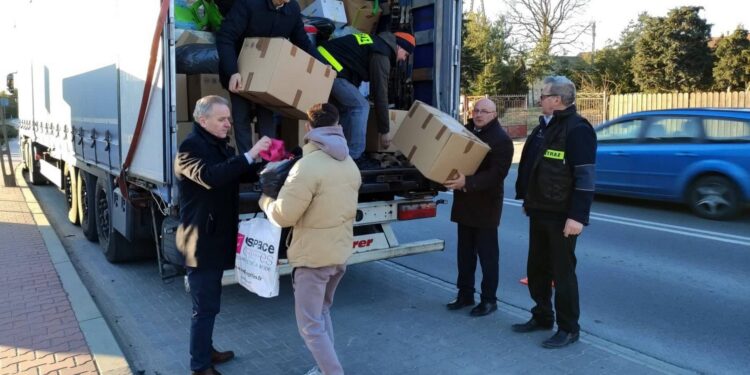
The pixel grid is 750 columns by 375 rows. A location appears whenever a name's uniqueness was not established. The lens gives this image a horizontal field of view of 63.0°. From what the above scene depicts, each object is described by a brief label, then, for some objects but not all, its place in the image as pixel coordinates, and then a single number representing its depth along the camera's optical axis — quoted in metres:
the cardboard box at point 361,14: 6.22
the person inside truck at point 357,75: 5.03
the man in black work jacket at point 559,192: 3.98
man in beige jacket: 3.12
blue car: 8.62
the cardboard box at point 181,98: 5.20
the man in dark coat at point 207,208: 3.32
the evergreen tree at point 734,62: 25.66
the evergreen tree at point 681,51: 27.05
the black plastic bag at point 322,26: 5.79
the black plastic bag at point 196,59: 5.09
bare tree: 38.62
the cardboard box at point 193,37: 5.13
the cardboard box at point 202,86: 5.13
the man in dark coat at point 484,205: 4.65
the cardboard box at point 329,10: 5.91
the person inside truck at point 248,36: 4.43
